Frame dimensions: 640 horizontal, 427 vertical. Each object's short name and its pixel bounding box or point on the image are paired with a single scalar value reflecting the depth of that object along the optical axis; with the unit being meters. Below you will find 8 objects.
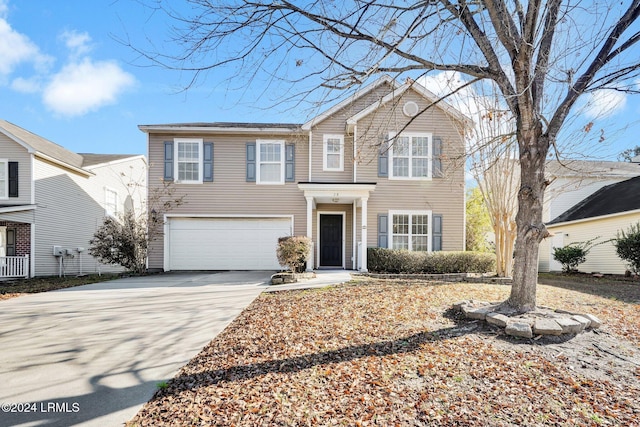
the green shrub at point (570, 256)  13.99
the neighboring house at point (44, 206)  12.46
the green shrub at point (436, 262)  11.39
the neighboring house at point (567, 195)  17.39
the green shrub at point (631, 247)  11.18
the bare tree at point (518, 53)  4.29
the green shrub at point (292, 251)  9.59
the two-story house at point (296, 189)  12.47
